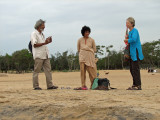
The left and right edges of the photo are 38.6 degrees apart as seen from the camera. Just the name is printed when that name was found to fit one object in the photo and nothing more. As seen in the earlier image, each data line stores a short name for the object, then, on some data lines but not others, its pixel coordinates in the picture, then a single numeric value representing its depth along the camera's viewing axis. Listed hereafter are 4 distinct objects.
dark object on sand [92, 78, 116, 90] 5.92
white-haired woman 5.71
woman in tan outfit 6.24
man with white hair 5.93
